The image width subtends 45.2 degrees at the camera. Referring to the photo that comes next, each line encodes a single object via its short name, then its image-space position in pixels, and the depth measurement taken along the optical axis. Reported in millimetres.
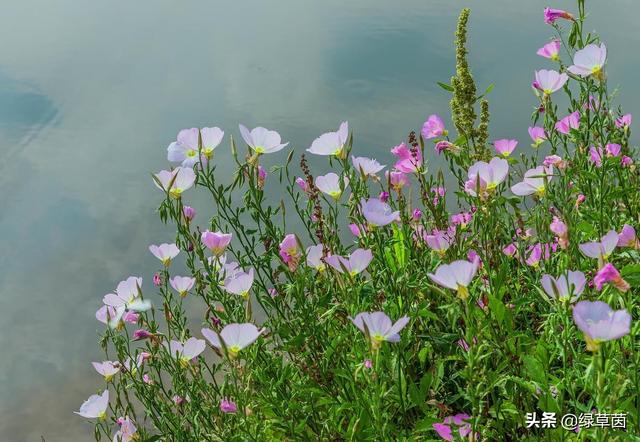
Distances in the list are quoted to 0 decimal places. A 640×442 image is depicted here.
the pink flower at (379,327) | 1475
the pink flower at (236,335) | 1642
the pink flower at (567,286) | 1400
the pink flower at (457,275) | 1429
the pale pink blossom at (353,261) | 1649
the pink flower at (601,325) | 1222
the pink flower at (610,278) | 1391
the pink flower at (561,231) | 1685
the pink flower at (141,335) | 2061
